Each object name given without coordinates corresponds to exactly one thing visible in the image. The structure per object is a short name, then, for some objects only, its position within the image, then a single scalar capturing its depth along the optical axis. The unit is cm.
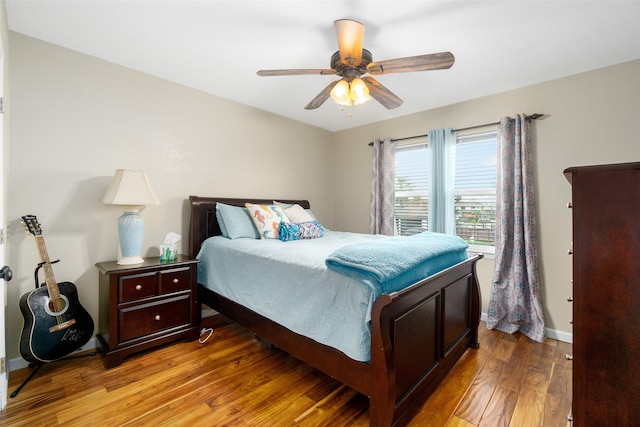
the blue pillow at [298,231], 272
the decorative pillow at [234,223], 276
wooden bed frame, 134
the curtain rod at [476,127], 268
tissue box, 242
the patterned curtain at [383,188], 374
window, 305
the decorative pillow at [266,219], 278
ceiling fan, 165
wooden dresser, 96
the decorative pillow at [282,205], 334
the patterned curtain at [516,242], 263
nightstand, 205
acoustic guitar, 182
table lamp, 216
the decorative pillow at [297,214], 311
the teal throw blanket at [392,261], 141
